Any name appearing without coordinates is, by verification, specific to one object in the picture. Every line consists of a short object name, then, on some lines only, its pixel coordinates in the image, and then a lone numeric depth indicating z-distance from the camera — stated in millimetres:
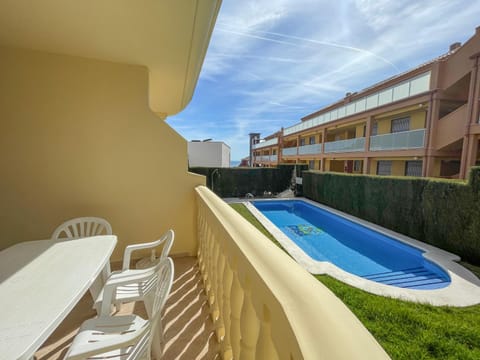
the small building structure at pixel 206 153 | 20531
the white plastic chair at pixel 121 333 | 1082
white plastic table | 985
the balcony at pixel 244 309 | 505
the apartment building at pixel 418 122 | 8906
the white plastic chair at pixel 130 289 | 1698
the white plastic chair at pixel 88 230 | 2305
